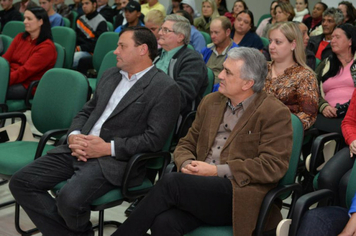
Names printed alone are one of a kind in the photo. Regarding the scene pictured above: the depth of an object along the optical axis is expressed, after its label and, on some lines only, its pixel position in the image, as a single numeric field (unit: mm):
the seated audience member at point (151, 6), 6961
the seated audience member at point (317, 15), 6570
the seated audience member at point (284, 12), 6035
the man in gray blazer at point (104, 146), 2406
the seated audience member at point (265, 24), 6525
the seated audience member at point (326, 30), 4892
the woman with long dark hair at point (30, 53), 4066
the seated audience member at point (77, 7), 8897
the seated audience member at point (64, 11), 7902
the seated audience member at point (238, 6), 7266
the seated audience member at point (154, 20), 4281
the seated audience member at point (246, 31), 5250
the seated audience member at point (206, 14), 6855
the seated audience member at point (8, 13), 7625
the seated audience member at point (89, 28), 5930
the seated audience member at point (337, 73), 3320
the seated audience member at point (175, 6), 7254
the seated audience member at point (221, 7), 7880
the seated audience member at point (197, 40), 5011
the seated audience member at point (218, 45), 4291
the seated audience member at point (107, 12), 7953
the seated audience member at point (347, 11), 5594
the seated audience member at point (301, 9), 7449
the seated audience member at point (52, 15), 6648
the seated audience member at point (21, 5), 8780
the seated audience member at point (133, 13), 5805
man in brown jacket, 2094
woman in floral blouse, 2924
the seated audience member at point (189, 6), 6973
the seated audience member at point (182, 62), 3238
